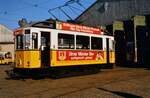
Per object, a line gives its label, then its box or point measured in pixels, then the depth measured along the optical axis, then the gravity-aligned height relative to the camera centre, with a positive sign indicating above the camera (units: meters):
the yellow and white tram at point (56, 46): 9.96 +0.13
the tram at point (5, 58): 25.13 -1.30
